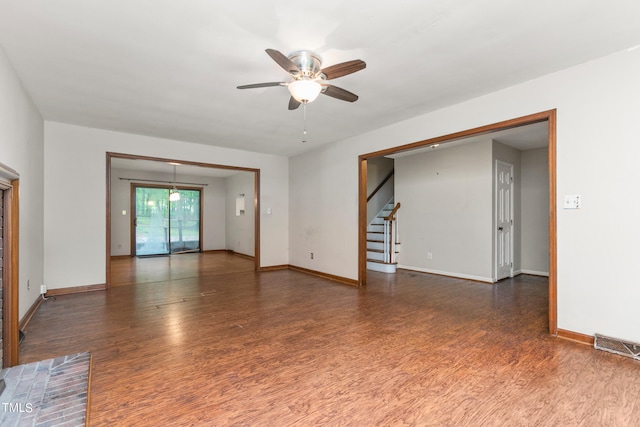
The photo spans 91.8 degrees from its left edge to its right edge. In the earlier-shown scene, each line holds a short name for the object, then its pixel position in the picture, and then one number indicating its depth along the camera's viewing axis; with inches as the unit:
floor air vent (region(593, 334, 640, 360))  94.0
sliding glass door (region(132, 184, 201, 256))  347.3
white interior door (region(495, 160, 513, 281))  210.1
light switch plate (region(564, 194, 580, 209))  106.2
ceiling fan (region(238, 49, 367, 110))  89.5
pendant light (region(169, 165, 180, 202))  341.7
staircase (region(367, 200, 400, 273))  241.0
